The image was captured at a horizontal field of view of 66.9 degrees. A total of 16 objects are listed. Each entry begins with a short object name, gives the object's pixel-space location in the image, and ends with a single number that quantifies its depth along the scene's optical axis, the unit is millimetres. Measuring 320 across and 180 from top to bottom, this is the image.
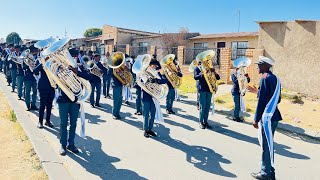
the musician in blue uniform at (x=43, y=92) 5600
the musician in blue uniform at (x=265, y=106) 3604
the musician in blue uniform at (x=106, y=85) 9789
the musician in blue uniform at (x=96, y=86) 8064
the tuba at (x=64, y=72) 3936
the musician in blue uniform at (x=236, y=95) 6777
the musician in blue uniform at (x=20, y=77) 8232
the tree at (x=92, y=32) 48153
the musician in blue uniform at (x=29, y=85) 7004
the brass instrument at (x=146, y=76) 5232
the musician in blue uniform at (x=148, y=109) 5369
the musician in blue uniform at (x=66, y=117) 4256
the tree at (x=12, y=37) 45622
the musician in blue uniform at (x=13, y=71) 9608
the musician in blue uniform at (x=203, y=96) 6037
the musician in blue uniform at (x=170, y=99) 7493
